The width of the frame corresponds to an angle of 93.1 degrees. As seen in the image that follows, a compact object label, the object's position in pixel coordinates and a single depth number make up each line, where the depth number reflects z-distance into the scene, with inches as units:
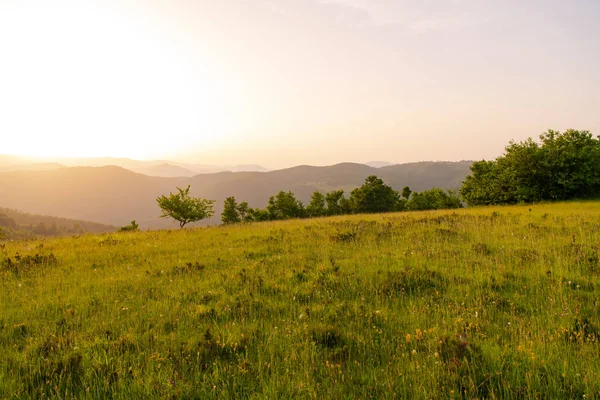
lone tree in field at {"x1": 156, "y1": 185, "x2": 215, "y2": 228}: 1333.7
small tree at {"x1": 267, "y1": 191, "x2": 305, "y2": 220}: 2583.7
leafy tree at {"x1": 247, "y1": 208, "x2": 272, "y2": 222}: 2549.2
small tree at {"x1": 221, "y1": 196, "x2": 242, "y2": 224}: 2529.5
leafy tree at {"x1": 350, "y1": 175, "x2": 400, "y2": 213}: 3014.3
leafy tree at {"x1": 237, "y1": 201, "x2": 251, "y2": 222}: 2596.7
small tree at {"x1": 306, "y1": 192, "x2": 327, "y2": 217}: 2837.6
